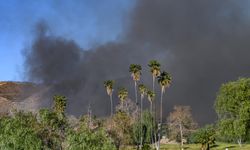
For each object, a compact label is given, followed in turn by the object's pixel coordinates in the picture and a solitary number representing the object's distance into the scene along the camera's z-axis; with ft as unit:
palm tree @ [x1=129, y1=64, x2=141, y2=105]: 460.96
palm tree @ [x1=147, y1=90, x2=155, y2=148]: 499.92
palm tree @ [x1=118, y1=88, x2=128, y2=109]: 522.06
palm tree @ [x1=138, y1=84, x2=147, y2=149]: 502.79
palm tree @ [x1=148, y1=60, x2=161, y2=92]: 441.68
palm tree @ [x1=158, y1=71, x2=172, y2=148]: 440.86
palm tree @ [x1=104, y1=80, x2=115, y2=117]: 493.52
